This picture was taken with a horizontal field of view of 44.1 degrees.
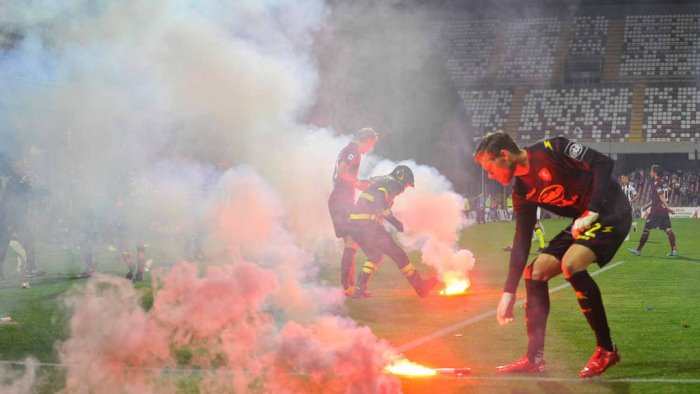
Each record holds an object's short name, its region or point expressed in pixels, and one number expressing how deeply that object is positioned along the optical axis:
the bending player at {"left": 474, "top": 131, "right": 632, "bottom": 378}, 6.23
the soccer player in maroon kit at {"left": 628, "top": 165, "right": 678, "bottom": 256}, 19.05
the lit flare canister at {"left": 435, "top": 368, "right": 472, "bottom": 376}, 6.43
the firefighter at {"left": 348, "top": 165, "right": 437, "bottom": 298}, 10.56
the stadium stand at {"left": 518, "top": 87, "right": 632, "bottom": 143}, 46.19
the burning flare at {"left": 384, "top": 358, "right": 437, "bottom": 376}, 6.39
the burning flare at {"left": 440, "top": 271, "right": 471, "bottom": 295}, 12.35
